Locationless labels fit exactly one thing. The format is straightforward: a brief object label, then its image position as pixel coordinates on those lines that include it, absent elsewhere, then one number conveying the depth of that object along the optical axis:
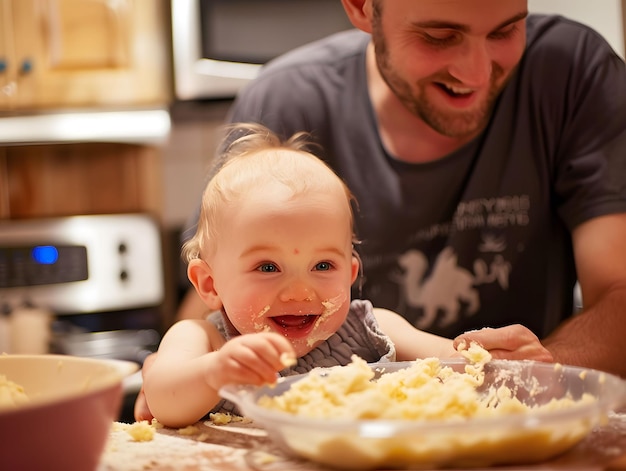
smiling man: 1.50
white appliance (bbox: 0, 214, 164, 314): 2.64
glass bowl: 0.65
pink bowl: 0.62
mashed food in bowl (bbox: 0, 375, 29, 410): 0.79
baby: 0.94
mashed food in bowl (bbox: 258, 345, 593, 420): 0.73
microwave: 2.49
